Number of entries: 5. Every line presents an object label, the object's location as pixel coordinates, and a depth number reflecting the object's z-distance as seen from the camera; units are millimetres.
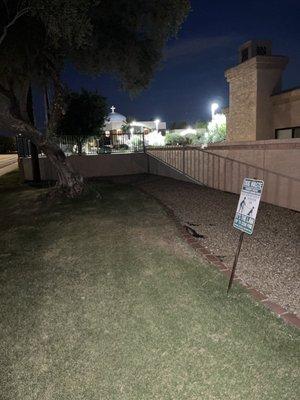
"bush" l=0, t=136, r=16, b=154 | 47062
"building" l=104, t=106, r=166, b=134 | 32906
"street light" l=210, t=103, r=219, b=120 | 31453
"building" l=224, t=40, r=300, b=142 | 13516
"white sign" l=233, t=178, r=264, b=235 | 4520
